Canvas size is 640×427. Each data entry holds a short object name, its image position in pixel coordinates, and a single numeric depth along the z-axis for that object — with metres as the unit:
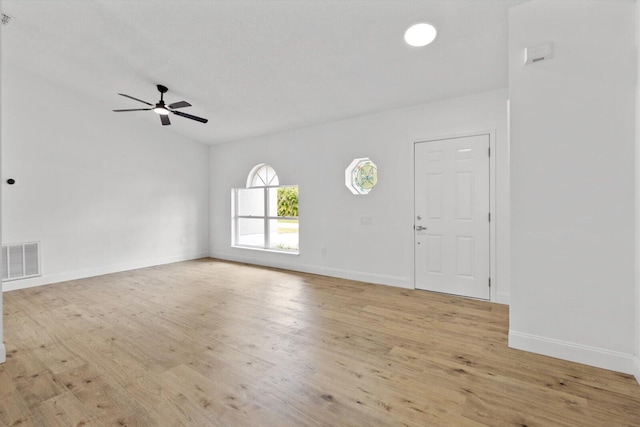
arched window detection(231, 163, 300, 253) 5.79
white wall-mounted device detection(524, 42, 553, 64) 2.39
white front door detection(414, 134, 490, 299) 3.76
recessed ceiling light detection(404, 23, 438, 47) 2.74
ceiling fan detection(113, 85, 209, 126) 4.00
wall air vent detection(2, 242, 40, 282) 4.33
